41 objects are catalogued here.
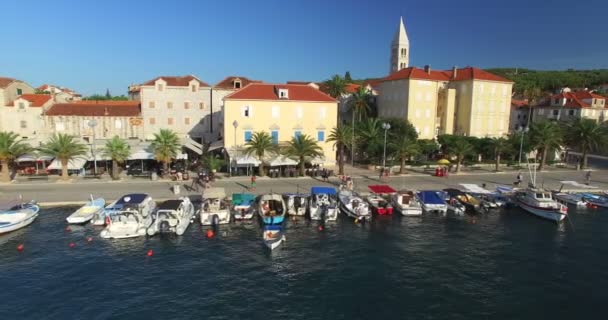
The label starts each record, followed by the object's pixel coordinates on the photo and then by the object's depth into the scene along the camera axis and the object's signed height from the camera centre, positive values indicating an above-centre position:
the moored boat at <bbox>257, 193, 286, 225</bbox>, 32.41 -6.81
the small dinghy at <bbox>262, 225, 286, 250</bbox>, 27.94 -7.71
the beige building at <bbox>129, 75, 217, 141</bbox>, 60.84 +3.74
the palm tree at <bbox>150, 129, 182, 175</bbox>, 45.84 -2.00
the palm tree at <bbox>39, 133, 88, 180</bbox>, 43.31 -2.58
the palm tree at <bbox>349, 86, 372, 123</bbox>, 72.44 +5.98
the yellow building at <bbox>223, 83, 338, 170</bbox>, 51.19 +2.55
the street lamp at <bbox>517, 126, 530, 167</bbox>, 51.10 -0.54
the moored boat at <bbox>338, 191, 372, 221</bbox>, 35.03 -6.77
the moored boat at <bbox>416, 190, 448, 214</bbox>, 37.84 -6.52
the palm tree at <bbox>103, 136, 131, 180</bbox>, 44.16 -2.70
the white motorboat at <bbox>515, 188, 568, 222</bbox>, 36.19 -6.46
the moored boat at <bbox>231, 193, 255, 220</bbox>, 34.28 -6.79
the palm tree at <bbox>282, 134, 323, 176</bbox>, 47.84 -2.12
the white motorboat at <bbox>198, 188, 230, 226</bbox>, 33.00 -6.85
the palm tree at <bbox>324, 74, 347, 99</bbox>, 77.69 +9.53
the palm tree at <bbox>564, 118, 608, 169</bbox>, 58.00 +0.69
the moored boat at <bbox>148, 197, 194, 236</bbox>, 30.84 -7.31
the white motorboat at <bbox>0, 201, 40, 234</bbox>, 30.31 -7.27
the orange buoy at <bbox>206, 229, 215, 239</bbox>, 30.48 -8.21
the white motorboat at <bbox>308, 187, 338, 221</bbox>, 35.03 -6.58
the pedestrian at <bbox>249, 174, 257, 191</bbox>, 42.53 -5.89
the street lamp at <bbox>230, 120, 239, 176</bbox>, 47.21 +0.76
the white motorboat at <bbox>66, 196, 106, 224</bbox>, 32.22 -7.23
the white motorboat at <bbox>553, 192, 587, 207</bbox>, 41.78 -6.56
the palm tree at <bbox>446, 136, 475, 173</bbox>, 52.50 -1.72
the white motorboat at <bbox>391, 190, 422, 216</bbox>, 36.91 -6.63
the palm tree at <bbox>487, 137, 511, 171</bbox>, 56.09 -1.26
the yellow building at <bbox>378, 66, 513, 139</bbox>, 69.25 +6.44
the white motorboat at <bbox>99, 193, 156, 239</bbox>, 29.92 -7.38
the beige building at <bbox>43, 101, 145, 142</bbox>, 57.25 +1.19
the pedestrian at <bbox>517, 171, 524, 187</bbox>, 47.18 -5.14
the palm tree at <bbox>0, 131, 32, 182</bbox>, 42.00 -2.72
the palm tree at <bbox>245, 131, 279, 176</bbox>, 46.97 -1.75
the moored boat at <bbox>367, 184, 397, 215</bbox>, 37.47 -6.56
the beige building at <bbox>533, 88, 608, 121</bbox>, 87.12 +7.48
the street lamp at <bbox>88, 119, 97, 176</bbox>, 45.98 -3.61
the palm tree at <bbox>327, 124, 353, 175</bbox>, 50.03 -0.49
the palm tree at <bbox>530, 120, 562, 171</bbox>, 56.91 +0.19
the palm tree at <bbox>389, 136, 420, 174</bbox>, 50.41 -1.79
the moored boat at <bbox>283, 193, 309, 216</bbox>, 35.84 -6.65
